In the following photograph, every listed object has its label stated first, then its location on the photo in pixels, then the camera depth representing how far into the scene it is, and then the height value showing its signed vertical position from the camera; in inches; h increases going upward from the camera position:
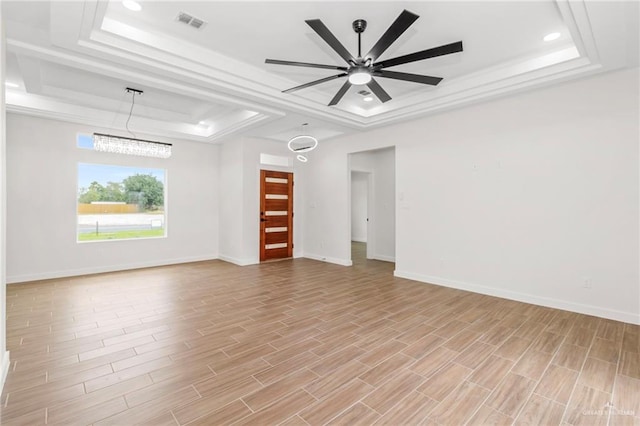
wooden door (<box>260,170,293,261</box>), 292.0 -6.4
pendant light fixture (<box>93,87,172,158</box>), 204.4 +45.1
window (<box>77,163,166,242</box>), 238.1 +5.0
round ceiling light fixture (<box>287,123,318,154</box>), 285.5 +65.2
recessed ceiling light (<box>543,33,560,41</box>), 133.0 +77.8
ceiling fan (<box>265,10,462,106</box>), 96.7 +57.3
